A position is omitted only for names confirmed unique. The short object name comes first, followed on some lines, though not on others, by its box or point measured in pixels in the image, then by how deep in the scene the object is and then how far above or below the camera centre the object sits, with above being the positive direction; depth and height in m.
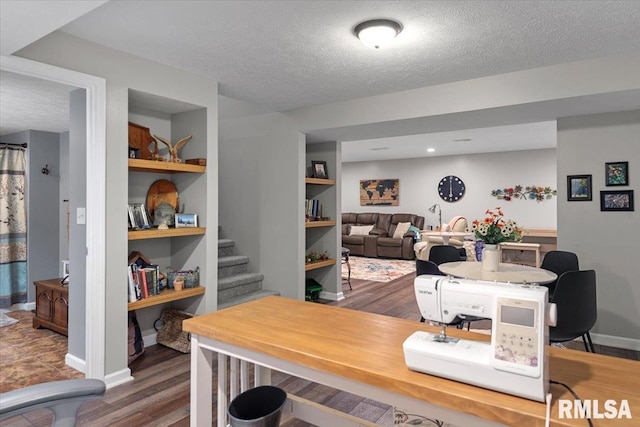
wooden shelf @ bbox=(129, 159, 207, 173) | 2.93 +0.39
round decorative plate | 3.48 +0.18
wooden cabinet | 3.70 -0.92
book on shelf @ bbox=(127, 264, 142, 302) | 2.90 -0.54
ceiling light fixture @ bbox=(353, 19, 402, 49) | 2.36 +1.16
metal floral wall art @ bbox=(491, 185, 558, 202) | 8.16 +0.46
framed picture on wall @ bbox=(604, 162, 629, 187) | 3.47 +0.37
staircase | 4.25 -0.77
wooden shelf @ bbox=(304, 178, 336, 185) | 4.83 +0.43
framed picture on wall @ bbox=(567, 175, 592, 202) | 3.65 +0.25
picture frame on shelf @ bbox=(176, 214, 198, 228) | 3.39 -0.05
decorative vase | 3.02 -0.36
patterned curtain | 4.65 -0.16
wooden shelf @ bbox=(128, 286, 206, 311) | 2.91 -0.67
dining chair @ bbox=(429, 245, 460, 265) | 4.09 -0.44
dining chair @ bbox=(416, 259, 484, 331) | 3.23 -0.47
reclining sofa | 8.88 -0.55
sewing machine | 0.98 -0.37
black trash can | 1.65 -0.84
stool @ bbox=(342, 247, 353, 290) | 5.93 -0.64
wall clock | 9.20 +0.62
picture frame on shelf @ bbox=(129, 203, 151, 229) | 3.12 -0.01
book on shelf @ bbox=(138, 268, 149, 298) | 3.02 -0.54
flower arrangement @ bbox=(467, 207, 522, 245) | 3.12 -0.15
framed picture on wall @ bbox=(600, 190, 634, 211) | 3.47 +0.12
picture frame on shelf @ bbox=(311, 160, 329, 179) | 5.20 +0.61
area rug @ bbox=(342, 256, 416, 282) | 6.95 -1.12
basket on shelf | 3.34 -0.56
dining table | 2.73 -0.46
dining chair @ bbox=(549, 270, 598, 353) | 2.53 -0.62
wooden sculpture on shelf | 3.32 +0.60
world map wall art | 10.10 +0.60
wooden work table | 0.98 -0.47
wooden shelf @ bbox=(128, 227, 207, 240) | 2.90 -0.15
